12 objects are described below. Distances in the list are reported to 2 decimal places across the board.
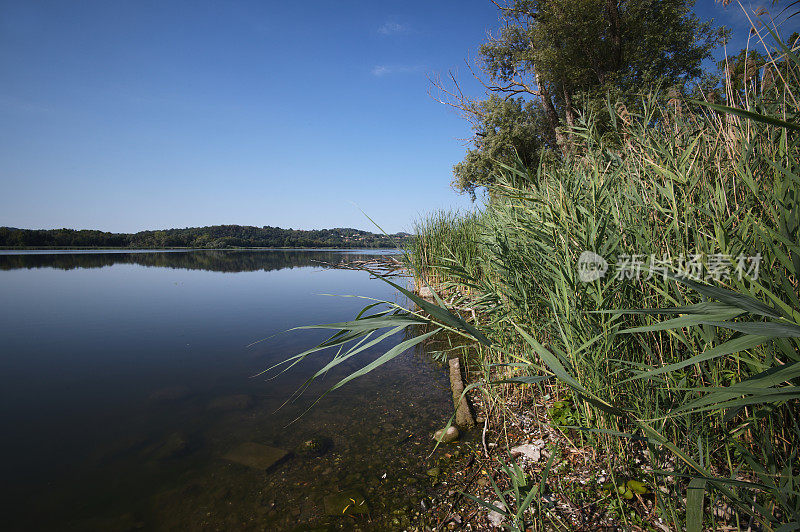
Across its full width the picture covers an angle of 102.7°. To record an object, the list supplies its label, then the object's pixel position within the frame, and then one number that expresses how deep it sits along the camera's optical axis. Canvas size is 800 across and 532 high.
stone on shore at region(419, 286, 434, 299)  8.31
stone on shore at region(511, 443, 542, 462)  2.20
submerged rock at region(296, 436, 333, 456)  2.73
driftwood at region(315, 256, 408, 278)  16.03
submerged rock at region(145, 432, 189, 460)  2.85
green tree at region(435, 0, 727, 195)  12.55
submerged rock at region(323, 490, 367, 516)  2.09
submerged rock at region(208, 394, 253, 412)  3.67
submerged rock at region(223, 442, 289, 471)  2.63
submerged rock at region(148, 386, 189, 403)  3.98
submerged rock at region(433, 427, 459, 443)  2.69
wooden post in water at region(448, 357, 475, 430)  2.89
